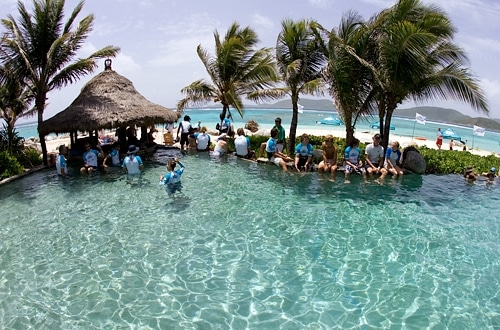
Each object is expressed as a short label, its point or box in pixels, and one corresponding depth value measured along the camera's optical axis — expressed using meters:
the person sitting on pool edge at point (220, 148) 16.53
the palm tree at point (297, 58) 15.23
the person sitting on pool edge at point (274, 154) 14.59
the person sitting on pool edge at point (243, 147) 15.83
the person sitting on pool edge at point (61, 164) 13.03
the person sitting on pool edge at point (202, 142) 17.23
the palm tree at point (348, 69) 14.31
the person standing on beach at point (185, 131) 17.80
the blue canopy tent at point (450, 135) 28.86
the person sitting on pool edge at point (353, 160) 13.52
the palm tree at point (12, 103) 14.51
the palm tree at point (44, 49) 13.50
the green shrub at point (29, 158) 14.46
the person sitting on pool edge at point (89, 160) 13.60
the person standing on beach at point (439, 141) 24.62
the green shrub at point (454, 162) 14.62
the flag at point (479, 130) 22.99
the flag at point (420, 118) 22.66
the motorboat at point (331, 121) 36.38
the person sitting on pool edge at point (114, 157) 14.45
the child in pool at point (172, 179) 10.84
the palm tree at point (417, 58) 13.02
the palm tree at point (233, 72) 17.92
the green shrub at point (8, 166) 12.90
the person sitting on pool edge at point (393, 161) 13.44
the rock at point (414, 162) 14.20
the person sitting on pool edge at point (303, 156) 13.96
